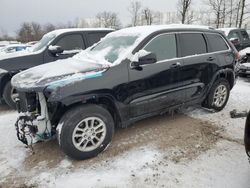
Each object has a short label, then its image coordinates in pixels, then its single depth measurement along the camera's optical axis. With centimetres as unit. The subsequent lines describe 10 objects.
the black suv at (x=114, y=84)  252
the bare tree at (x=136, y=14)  3049
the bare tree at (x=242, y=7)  1677
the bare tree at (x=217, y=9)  1965
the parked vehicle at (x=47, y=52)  437
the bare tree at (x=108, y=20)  3618
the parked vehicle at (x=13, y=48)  1267
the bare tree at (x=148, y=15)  2887
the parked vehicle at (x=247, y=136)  198
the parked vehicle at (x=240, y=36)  932
